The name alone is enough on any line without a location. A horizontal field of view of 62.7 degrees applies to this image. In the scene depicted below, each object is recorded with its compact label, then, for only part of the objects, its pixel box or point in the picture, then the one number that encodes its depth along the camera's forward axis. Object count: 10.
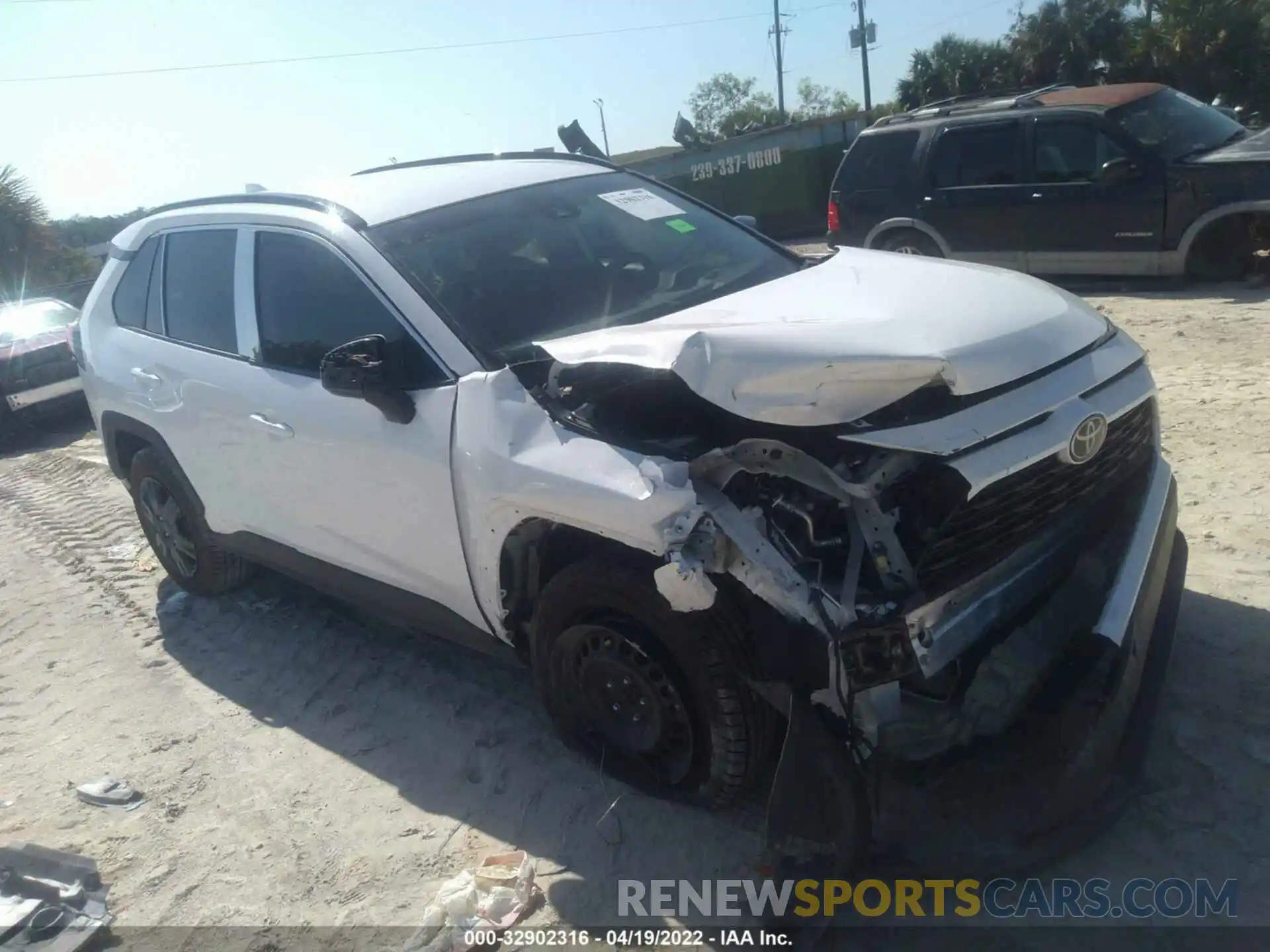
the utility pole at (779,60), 49.19
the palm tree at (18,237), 22.59
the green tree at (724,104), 65.56
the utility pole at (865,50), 37.66
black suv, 8.91
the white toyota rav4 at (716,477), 2.60
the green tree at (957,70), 34.16
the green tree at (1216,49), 22.80
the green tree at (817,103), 61.44
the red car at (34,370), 10.49
